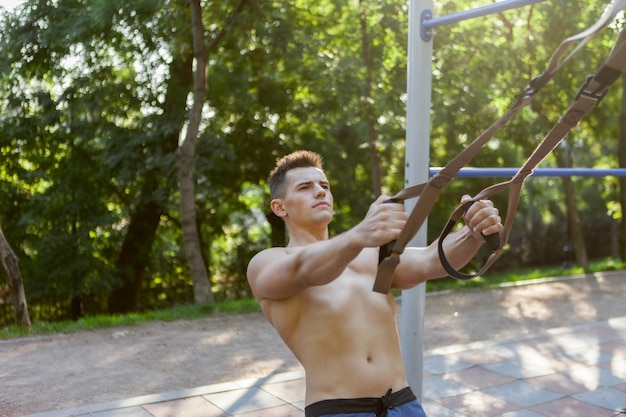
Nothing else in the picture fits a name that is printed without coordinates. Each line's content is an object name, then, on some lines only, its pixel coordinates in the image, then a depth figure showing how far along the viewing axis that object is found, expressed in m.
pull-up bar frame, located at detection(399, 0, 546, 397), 3.49
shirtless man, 2.41
